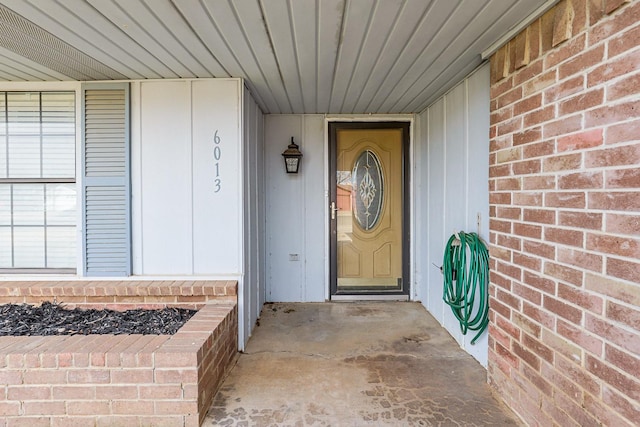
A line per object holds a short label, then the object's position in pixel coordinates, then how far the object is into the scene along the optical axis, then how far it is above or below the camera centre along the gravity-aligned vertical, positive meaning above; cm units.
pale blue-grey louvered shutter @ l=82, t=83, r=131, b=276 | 293 +27
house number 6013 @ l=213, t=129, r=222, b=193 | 293 +46
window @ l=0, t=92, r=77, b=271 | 301 +29
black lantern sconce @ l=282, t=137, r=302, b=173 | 408 +67
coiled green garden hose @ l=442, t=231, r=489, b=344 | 250 -56
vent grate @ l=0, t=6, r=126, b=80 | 201 +114
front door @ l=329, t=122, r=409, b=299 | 431 -2
